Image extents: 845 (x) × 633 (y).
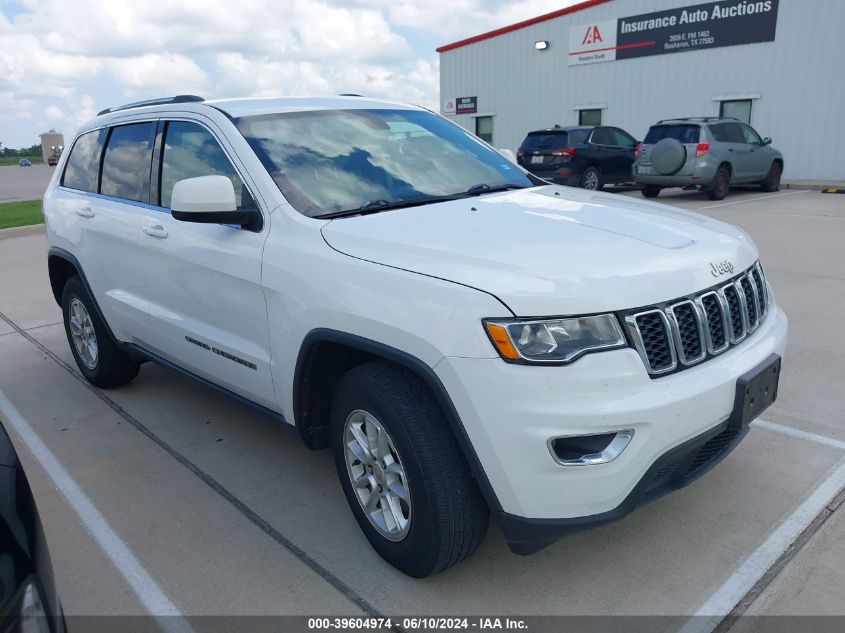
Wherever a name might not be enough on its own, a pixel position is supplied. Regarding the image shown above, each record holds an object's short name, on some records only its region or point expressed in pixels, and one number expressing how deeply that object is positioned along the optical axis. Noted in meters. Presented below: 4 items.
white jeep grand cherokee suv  2.25
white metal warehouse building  17.70
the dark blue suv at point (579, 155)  16.09
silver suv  14.27
